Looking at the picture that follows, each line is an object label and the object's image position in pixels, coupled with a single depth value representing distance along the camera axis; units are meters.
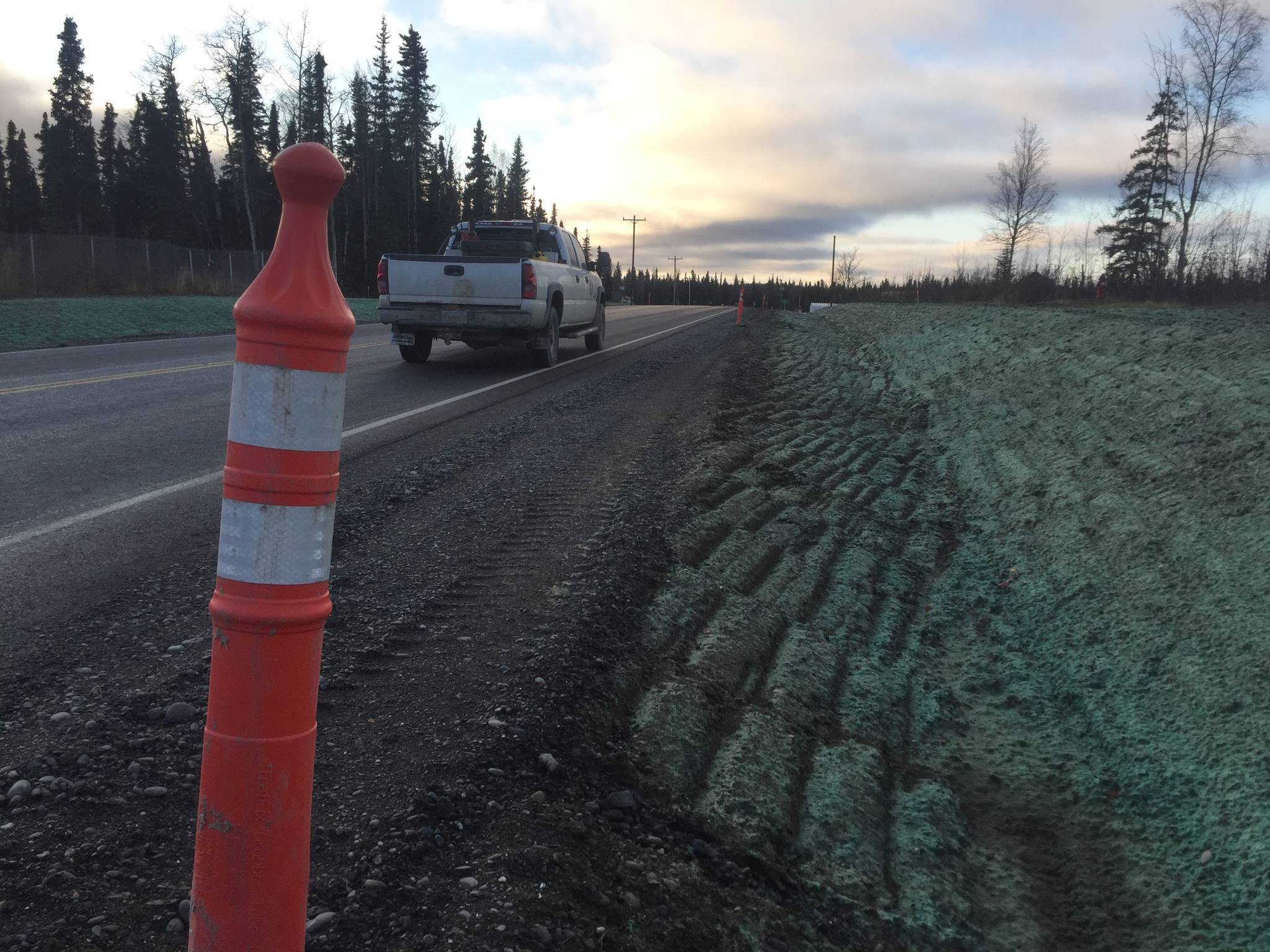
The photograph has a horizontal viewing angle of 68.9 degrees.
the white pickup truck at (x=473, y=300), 11.77
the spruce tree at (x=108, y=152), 67.29
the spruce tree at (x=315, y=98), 49.56
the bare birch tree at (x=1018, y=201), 49.00
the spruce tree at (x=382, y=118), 67.00
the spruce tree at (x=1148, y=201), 39.47
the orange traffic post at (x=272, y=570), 1.55
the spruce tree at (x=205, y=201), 63.31
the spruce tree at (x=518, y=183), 103.12
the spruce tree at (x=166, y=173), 62.91
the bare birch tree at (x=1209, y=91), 35.09
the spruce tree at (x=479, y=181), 84.44
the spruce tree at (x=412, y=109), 68.31
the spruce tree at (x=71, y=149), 64.69
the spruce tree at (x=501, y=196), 91.69
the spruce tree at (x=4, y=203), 63.87
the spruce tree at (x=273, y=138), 63.66
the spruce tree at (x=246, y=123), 44.72
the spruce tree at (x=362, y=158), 61.41
